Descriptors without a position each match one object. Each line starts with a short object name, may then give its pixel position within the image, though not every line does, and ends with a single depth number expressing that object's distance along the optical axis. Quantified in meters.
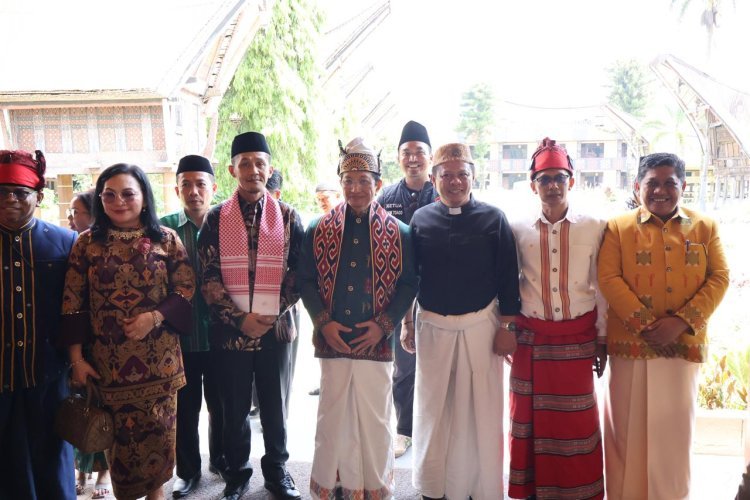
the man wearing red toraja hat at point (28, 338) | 2.29
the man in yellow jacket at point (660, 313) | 2.48
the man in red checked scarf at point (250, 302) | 2.64
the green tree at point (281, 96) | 9.17
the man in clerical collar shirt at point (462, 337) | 2.61
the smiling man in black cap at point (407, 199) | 3.36
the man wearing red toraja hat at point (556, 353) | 2.53
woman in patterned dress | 2.36
